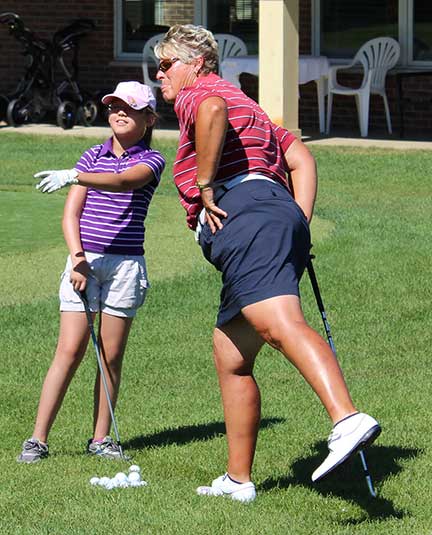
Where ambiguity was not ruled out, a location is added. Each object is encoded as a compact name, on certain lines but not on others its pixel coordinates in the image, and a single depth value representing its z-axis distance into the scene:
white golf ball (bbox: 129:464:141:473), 8.55
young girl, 8.83
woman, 7.18
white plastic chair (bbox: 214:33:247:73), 31.47
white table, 28.68
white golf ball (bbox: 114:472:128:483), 8.29
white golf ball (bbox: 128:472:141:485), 8.29
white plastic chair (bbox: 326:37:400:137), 29.46
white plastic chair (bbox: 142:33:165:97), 31.37
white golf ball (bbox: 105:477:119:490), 8.18
